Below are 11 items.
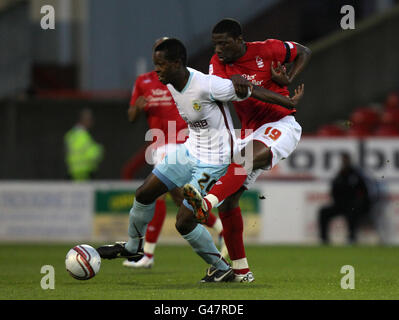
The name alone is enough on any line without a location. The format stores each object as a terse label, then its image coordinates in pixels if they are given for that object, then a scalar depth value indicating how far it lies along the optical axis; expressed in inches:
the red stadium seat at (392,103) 740.6
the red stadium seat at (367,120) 743.7
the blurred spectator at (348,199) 631.2
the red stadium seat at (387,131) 711.7
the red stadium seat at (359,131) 736.8
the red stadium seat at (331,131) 732.7
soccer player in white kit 294.4
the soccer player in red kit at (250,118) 305.3
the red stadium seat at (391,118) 728.3
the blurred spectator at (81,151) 719.1
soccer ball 308.8
